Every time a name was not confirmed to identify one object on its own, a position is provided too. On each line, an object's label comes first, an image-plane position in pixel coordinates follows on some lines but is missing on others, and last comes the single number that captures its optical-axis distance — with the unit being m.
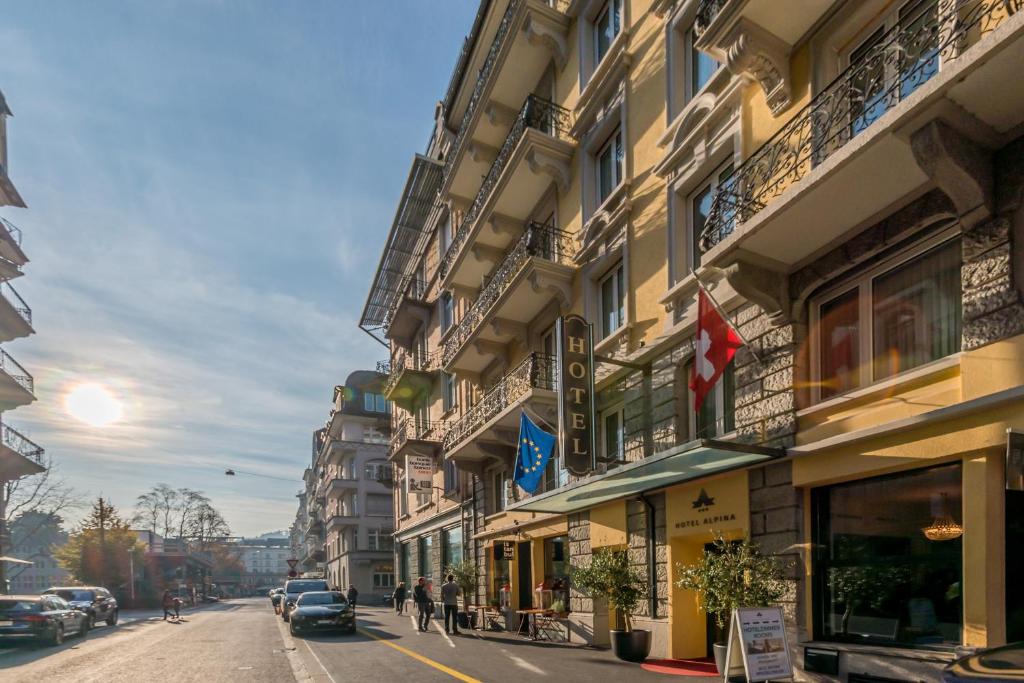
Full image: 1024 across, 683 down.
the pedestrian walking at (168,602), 31.97
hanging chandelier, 7.01
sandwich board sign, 7.77
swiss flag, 9.54
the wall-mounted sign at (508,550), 18.88
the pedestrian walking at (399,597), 28.83
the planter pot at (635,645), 11.78
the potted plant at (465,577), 21.12
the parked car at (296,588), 26.40
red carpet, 10.41
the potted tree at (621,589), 11.81
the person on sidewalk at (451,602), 18.23
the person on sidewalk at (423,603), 19.78
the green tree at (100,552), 49.41
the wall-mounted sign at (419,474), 25.78
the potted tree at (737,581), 8.65
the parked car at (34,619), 17.48
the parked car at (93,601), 24.97
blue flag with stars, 15.02
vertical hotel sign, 12.55
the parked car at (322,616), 19.11
